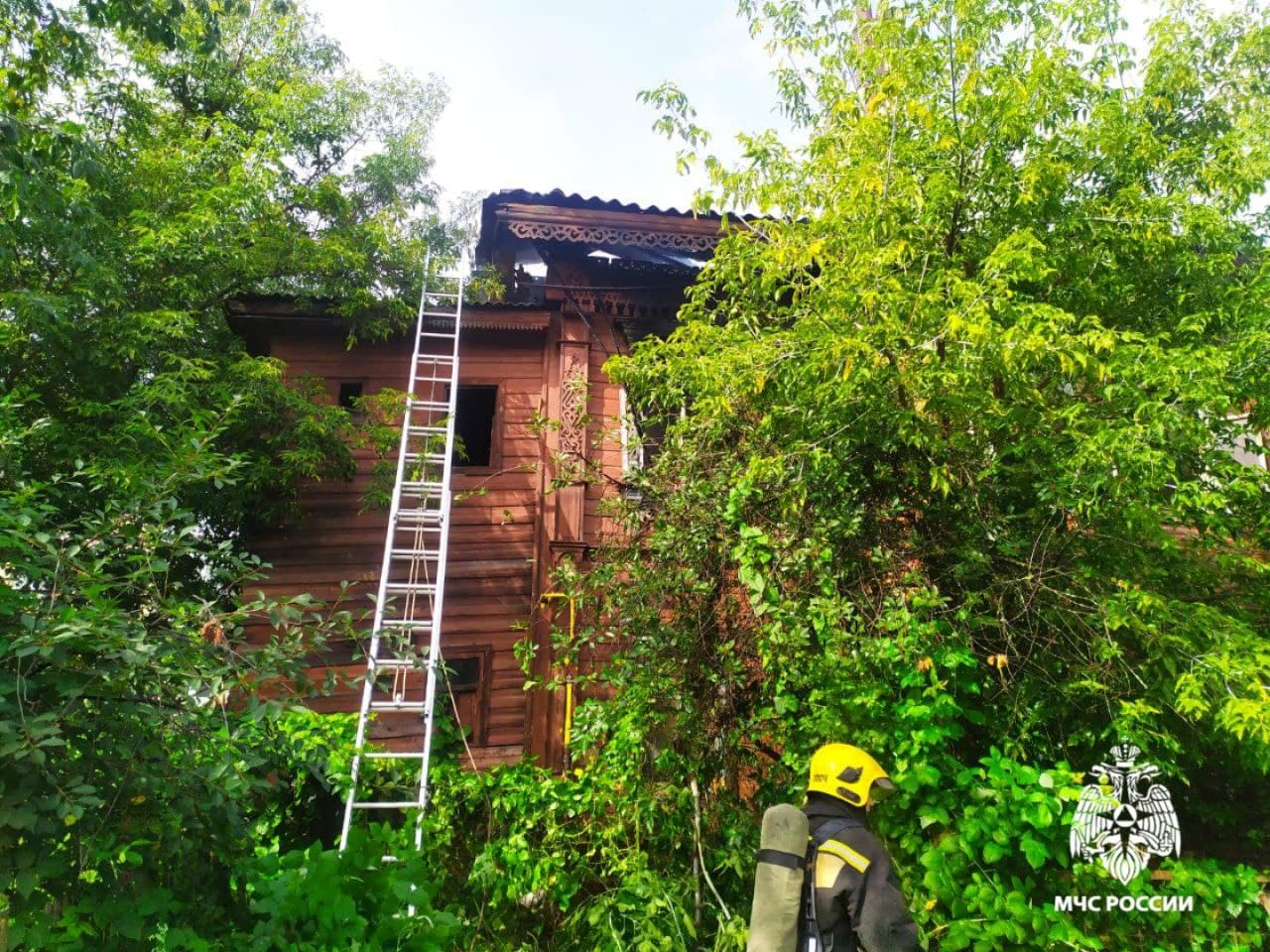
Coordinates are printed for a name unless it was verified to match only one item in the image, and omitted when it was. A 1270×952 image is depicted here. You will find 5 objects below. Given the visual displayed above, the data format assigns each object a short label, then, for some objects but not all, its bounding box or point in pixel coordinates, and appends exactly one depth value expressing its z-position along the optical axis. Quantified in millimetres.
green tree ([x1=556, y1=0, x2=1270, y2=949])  3912
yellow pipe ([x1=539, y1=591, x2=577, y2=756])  6539
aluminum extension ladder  4832
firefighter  2881
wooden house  7836
